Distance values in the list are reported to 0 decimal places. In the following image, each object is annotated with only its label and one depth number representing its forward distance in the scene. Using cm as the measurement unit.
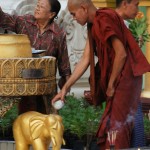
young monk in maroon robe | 788
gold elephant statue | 756
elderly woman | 889
